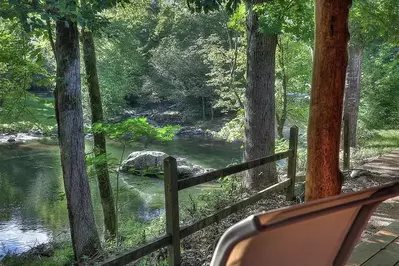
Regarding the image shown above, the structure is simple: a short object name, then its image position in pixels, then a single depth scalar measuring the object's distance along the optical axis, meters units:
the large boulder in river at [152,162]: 15.88
